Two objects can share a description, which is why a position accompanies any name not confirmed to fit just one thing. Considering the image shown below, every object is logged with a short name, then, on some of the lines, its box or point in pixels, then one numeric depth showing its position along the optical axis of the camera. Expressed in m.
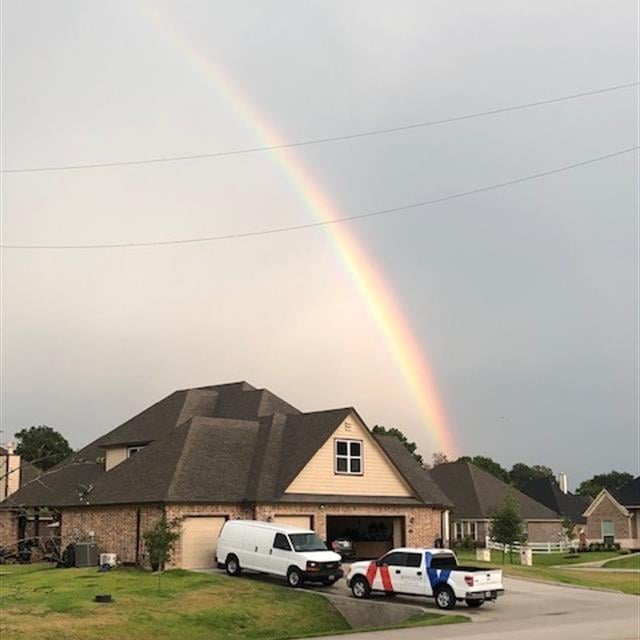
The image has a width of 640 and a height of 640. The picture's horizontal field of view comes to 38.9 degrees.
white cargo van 31.06
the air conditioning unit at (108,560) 36.48
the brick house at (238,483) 37.22
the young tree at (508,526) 52.16
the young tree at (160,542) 32.88
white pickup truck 26.19
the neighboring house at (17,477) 66.38
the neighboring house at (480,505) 69.06
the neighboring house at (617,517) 75.56
